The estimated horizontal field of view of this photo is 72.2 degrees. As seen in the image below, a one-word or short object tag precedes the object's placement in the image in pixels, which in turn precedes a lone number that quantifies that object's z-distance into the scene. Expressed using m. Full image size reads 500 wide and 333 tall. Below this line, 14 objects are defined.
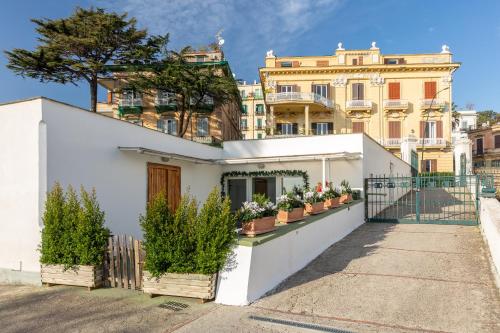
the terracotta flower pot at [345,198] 10.83
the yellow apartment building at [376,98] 35.12
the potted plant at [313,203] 8.52
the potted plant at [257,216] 5.53
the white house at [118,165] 6.43
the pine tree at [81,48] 22.27
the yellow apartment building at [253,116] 60.28
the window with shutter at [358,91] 35.97
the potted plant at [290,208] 7.11
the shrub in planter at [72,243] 5.60
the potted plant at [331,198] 9.75
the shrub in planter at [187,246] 4.88
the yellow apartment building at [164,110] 28.09
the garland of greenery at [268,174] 14.35
